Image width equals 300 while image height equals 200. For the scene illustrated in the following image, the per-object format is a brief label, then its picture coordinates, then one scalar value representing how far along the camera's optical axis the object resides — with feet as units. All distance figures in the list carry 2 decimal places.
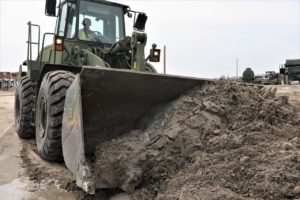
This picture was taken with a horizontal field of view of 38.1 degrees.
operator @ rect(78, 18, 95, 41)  22.84
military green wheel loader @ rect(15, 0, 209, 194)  15.21
